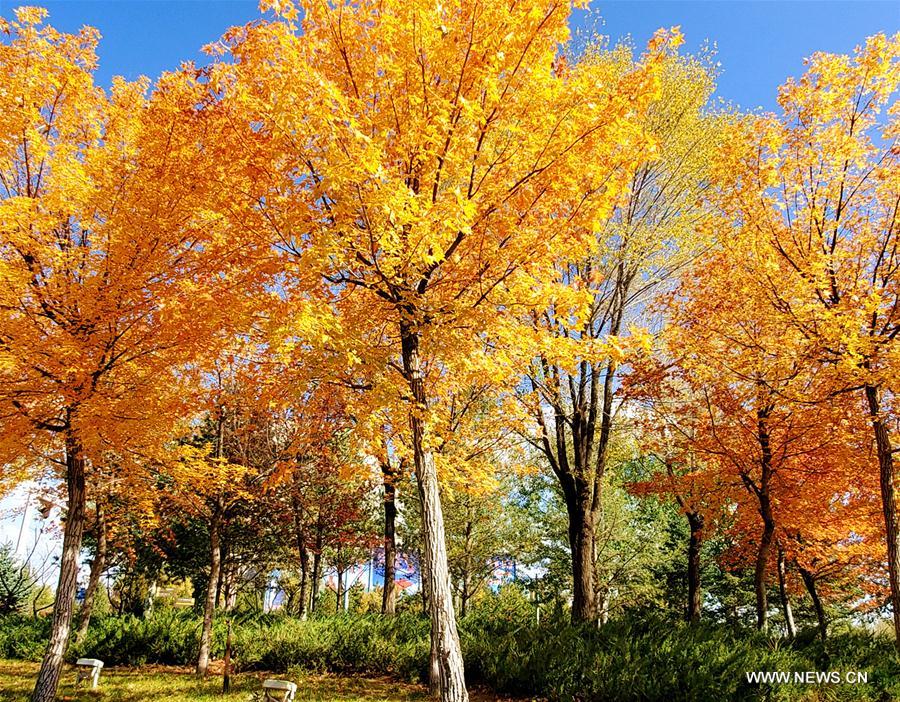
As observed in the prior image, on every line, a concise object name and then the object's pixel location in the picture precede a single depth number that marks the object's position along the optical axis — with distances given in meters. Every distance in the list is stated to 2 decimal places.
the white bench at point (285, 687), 6.81
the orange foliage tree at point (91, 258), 6.33
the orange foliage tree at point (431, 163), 4.36
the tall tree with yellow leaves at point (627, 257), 10.16
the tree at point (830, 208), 7.02
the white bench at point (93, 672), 8.77
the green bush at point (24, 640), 11.93
